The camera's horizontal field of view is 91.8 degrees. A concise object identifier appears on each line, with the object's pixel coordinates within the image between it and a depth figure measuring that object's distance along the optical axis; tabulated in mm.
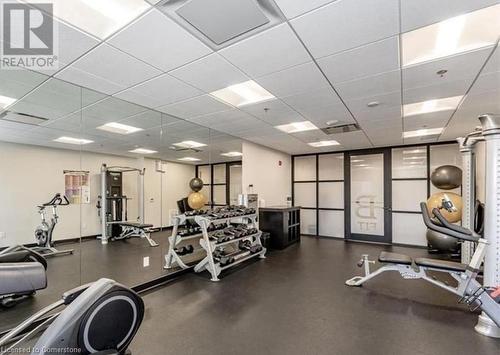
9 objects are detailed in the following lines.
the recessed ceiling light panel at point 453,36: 2047
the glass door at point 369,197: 7066
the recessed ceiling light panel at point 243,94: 3390
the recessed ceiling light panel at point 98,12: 1804
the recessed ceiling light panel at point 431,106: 3678
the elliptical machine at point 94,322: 1460
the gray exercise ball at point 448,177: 5090
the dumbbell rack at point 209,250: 4077
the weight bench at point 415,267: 3010
